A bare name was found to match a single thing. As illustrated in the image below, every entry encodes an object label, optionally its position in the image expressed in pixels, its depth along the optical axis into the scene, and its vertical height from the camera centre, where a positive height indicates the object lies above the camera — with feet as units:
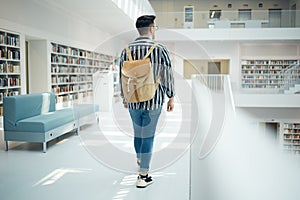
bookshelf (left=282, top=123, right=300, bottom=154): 40.32 -6.61
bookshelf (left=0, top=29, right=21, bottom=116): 15.70 +1.40
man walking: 7.12 -0.07
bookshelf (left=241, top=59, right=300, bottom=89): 45.42 +3.01
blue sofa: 10.95 -1.15
